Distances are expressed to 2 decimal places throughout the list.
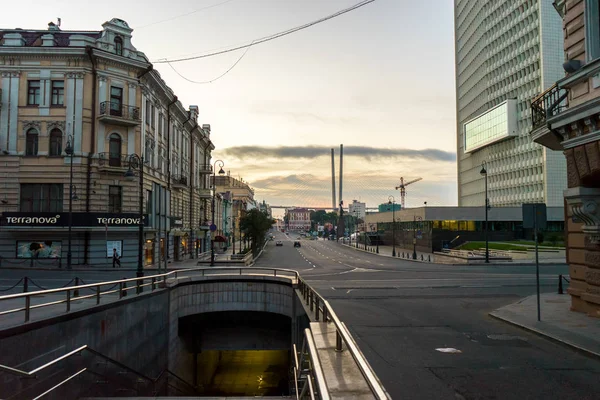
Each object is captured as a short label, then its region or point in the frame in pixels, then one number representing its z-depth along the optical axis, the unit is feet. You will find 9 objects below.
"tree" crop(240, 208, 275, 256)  188.14
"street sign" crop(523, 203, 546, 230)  47.32
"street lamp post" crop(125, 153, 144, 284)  72.23
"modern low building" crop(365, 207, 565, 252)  220.23
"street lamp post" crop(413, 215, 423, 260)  229.45
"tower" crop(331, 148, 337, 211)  623.36
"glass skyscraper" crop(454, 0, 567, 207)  280.92
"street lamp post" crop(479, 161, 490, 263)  151.63
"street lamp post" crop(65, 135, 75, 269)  109.46
